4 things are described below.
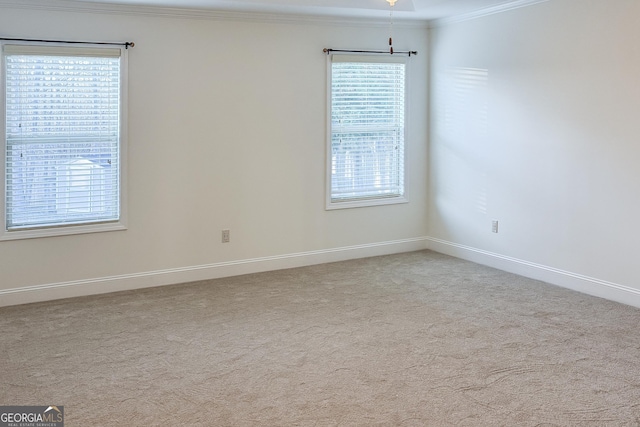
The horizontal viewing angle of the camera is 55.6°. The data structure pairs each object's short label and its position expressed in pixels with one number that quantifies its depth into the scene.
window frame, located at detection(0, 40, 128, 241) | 4.71
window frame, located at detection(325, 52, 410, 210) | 6.09
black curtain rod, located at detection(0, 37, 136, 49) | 4.68
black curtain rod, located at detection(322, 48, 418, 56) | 5.98
